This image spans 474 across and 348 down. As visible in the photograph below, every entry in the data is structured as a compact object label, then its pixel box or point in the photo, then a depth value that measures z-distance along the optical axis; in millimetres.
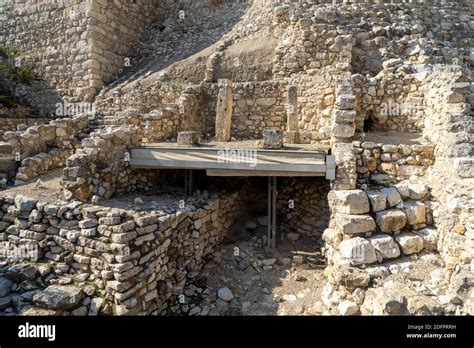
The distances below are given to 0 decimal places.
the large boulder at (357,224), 5055
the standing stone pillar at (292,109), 8789
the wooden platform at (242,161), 6000
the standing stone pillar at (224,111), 8852
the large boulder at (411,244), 4930
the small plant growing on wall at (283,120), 9742
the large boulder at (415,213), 5285
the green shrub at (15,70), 12969
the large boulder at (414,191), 5555
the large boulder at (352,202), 5266
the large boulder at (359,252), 4777
